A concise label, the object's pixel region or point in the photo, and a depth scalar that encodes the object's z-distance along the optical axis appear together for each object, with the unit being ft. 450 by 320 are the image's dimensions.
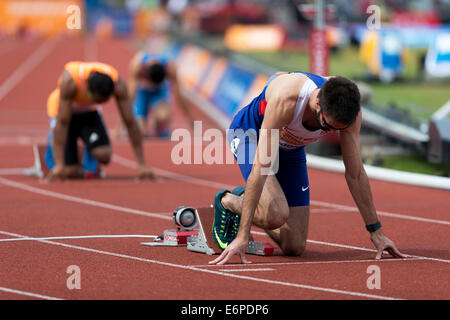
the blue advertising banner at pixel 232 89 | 59.77
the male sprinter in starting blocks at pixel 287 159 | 20.83
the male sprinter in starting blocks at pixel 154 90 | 54.19
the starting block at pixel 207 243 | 24.48
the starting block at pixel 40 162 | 40.83
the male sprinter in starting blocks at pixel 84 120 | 37.17
